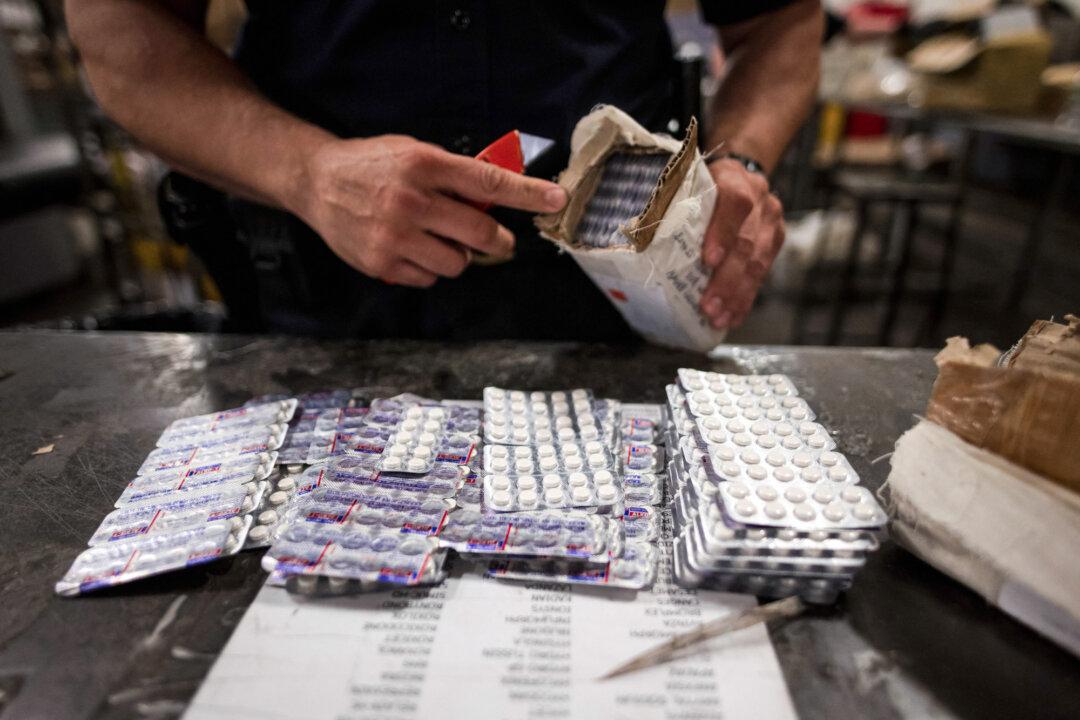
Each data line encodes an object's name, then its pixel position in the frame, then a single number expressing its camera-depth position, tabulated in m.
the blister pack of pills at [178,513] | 0.59
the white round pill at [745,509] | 0.51
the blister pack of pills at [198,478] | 0.64
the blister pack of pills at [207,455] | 0.68
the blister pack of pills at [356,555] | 0.52
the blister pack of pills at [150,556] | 0.54
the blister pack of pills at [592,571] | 0.53
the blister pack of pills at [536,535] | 0.54
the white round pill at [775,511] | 0.51
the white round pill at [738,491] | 0.53
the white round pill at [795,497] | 0.53
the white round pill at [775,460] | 0.58
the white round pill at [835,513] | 0.51
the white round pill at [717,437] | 0.61
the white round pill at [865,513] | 0.51
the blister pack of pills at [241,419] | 0.74
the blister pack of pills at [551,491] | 0.59
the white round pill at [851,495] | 0.53
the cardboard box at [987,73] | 2.67
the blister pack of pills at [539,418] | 0.70
